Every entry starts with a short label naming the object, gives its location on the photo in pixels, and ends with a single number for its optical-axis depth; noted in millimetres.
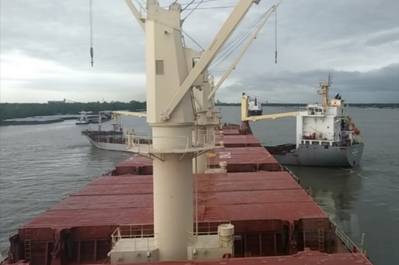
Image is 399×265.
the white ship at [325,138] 56875
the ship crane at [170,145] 12961
